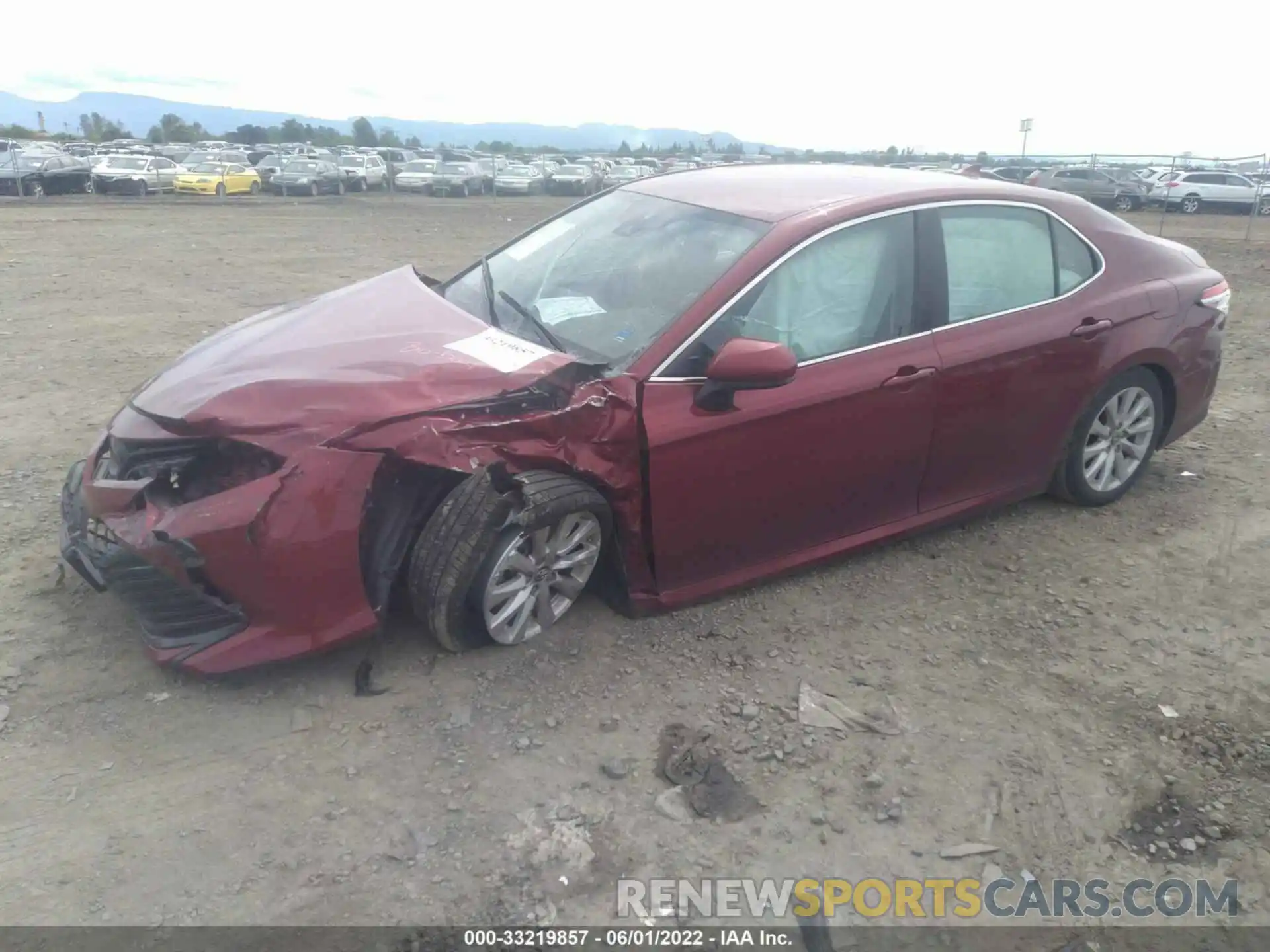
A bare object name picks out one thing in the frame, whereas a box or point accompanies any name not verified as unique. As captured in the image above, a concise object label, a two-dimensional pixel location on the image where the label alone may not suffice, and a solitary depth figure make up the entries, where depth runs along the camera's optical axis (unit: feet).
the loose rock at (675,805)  9.36
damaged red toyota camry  10.25
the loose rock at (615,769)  9.87
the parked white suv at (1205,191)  92.79
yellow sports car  88.48
